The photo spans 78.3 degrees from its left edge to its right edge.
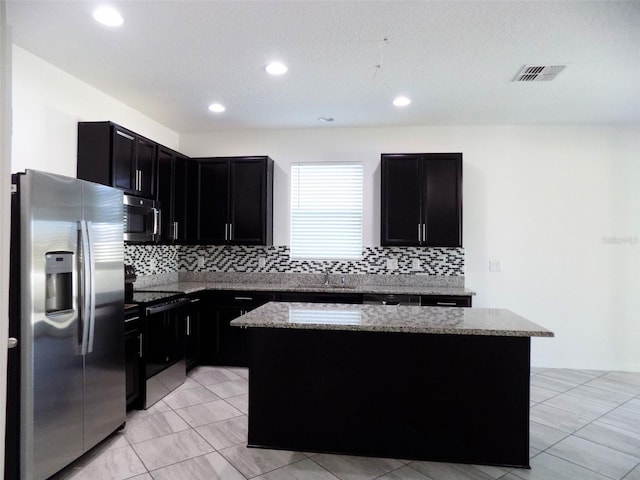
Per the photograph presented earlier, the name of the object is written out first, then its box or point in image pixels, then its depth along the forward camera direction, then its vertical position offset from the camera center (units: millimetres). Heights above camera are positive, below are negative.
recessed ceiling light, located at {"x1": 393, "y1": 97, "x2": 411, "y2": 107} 3804 +1376
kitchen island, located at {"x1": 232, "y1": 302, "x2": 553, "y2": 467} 2377 -907
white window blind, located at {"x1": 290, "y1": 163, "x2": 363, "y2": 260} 4875 +383
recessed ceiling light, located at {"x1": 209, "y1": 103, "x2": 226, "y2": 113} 4012 +1380
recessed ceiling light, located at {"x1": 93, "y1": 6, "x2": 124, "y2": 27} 2342 +1369
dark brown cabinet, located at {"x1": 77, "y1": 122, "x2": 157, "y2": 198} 3301 +735
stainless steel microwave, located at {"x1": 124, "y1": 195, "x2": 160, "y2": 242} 3465 +193
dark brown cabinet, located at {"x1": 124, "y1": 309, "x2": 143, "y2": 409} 3102 -963
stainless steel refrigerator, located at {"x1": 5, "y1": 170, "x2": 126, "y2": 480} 2102 -493
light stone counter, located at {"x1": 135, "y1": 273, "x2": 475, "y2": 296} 4199 -515
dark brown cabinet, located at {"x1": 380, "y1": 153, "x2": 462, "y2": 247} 4363 +504
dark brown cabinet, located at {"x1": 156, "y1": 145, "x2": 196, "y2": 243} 4145 +488
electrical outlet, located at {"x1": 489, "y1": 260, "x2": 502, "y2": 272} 4656 -291
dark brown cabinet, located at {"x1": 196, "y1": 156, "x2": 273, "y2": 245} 4613 +475
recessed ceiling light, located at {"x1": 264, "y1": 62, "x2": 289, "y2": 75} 3057 +1371
